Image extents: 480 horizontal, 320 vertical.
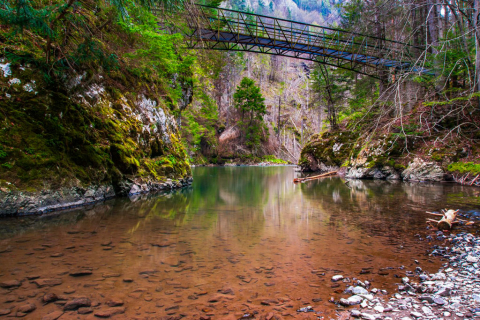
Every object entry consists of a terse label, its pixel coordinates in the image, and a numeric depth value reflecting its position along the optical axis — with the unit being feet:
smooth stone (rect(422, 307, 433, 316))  7.27
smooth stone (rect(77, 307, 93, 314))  7.58
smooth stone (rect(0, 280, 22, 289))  8.81
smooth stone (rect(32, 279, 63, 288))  9.03
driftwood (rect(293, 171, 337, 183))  51.72
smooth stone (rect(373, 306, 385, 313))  7.58
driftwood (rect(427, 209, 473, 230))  15.55
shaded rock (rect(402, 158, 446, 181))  40.81
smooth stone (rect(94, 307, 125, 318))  7.50
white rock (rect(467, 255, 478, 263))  10.68
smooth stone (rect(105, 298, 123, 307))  8.05
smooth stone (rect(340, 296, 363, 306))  8.02
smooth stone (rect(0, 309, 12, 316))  7.31
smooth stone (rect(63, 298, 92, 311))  7.78
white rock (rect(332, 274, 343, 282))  9.69
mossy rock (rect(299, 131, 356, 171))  72.23
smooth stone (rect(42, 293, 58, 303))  8.09
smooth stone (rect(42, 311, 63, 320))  7.26
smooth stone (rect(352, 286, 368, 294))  8.62
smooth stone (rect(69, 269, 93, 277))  9.93
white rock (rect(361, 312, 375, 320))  7.26
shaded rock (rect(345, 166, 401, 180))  49.10
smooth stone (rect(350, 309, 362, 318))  7.43
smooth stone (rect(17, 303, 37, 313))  7.51
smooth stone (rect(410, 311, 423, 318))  7.20
